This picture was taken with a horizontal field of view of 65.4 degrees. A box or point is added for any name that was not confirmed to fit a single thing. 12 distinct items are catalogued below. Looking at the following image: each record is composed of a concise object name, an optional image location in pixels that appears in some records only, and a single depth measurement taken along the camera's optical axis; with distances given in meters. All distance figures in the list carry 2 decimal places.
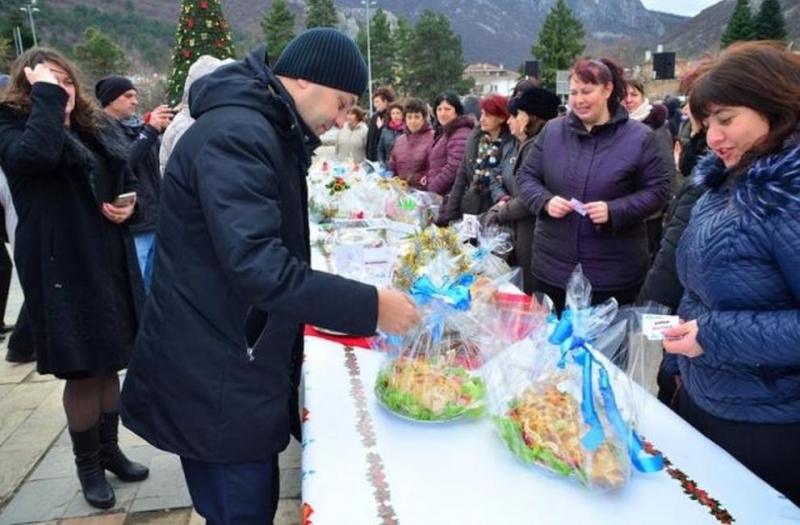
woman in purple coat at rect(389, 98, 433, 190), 5.27
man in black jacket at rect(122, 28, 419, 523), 1.18
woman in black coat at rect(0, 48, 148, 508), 2.04
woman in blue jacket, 1.22
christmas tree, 10.35
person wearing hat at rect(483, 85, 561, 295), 3.22
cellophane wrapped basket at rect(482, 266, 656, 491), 1.17
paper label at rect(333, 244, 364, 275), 2.26
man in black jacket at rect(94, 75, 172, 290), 3.47
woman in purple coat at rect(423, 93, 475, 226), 4.73
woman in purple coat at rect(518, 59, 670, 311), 2.47
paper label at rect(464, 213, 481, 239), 2.48
